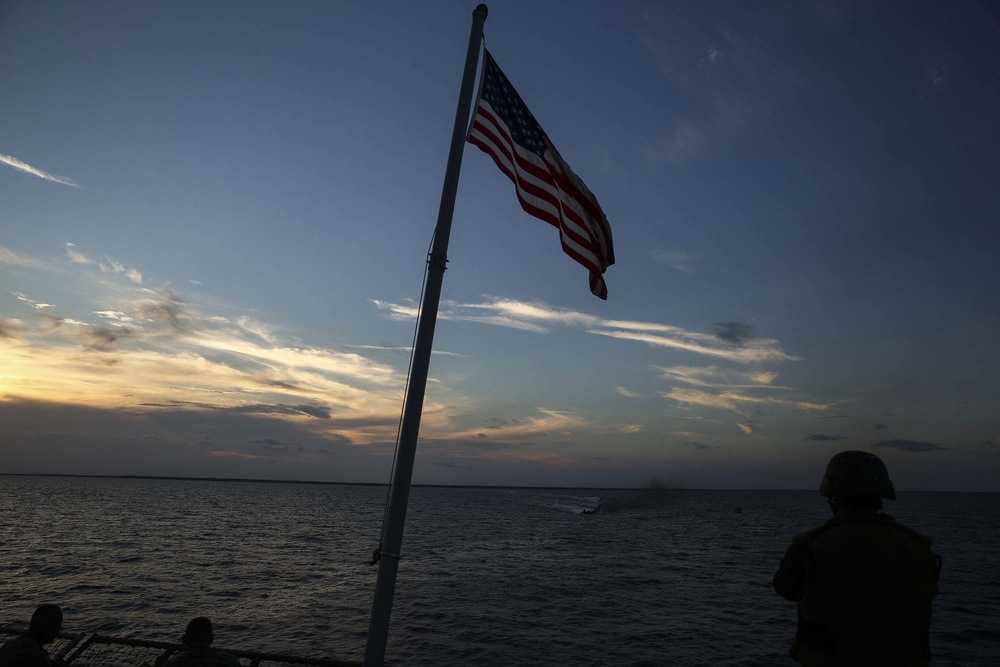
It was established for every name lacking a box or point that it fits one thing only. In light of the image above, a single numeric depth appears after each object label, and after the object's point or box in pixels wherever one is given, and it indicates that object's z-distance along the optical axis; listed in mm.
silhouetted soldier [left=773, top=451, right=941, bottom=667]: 3521
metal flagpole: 5113
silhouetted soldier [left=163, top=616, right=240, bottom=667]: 7039
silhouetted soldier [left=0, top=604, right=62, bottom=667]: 7609
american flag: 7633
